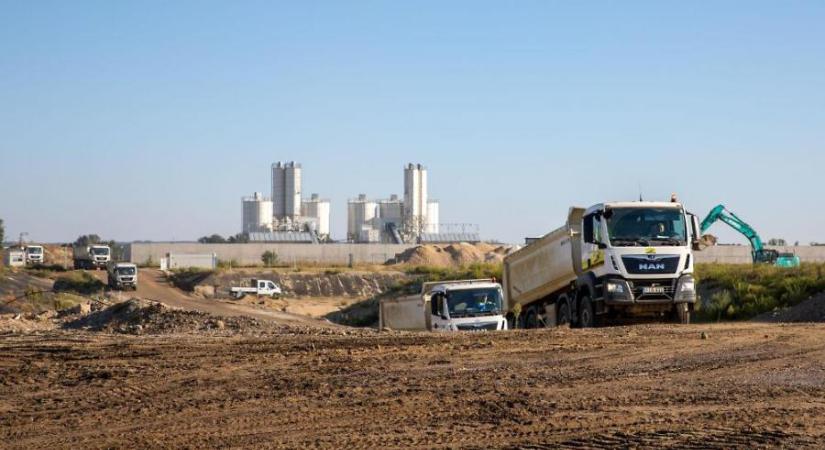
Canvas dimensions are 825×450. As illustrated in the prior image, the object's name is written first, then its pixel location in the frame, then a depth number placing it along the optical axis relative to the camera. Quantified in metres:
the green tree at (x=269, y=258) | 107.10
